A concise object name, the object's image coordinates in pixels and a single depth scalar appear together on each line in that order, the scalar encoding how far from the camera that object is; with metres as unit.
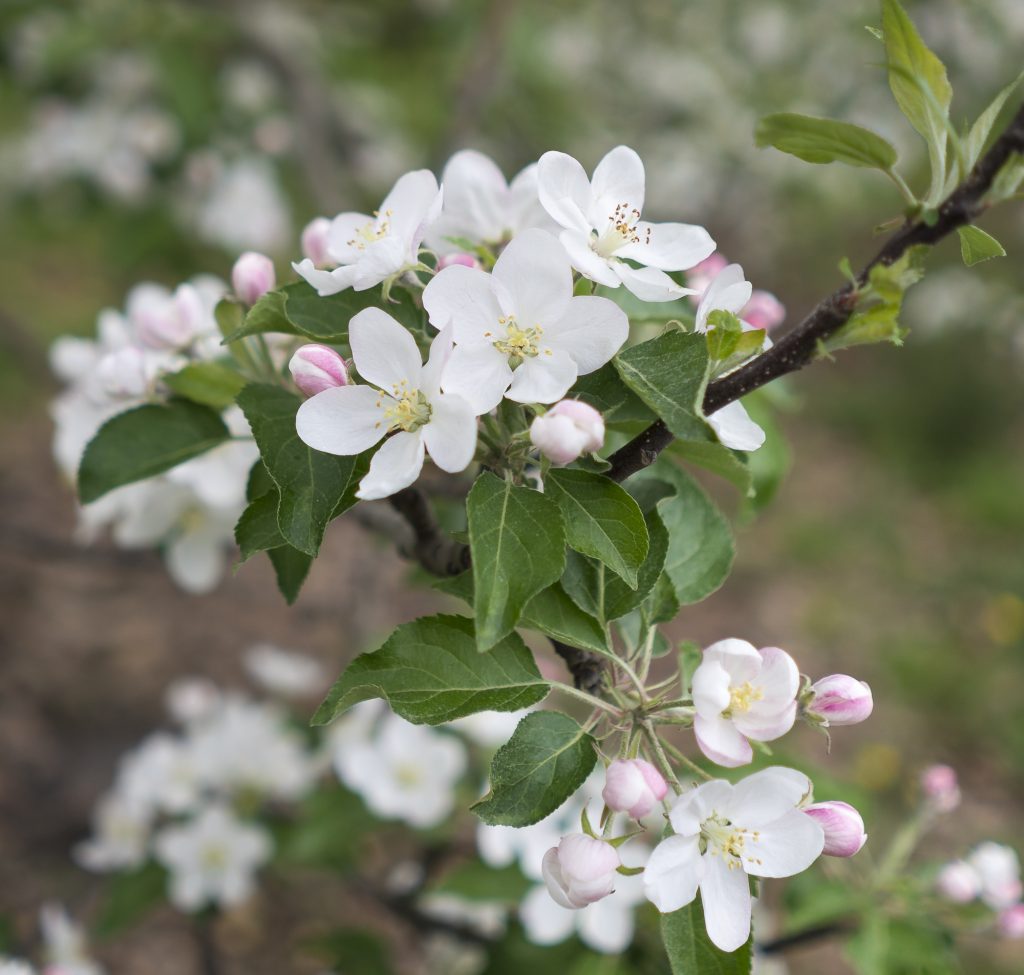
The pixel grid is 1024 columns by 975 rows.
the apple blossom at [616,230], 0.59
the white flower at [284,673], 1.10
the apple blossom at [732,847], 0.58
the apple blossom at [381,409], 0.58
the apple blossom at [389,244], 0.59
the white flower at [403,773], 0.89
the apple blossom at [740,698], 0.57
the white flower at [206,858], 0.91
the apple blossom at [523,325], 0.57
